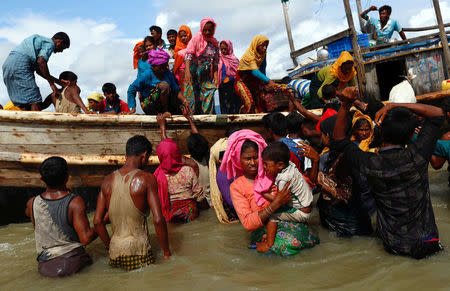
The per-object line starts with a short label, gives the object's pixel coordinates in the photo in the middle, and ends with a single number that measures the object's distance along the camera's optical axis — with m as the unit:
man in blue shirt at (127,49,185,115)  5.17
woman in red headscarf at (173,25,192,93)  6.21
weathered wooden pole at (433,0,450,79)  8.73
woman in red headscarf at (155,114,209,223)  4.20
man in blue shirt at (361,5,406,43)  10.39
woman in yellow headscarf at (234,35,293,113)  5.59
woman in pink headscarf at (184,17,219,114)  5.63
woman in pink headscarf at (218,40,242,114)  6.23
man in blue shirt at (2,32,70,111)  5.09
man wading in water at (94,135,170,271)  2.88
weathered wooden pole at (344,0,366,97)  7.43
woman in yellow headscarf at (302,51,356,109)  5.49
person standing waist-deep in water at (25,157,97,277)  2.87
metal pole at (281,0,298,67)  11.58
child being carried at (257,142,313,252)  2.78
